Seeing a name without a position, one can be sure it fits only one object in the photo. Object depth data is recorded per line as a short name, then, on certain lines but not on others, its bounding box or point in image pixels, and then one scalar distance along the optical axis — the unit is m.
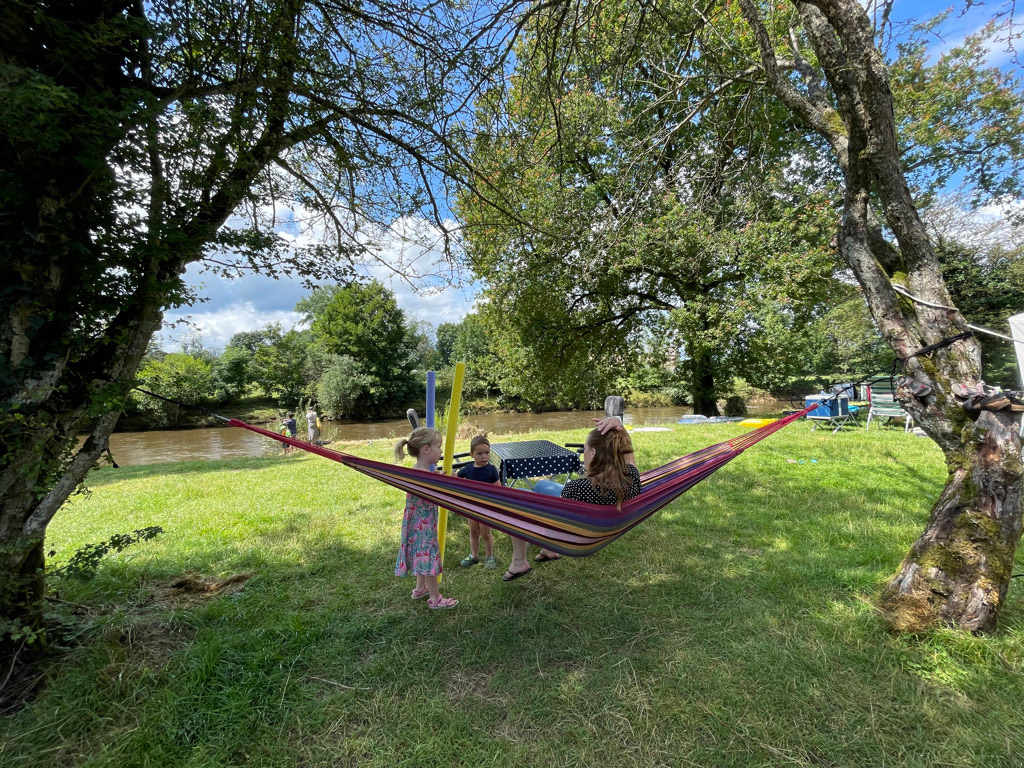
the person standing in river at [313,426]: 9.25
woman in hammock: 2.10
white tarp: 3.67
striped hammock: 1.80
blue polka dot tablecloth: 3.15
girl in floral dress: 2.09
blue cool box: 7.12
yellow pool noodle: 2.40
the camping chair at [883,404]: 7.38
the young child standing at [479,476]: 2.54
